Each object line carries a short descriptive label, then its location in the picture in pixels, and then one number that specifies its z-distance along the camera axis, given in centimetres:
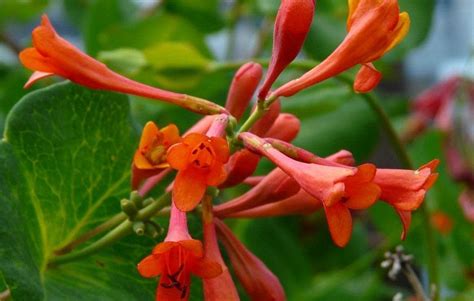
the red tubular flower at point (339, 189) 37
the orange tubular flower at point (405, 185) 38
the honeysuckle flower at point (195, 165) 38
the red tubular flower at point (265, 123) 41
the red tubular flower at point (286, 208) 41
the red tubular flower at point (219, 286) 39
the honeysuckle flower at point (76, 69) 39
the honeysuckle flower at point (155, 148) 39
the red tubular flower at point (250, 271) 41
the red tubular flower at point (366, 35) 39
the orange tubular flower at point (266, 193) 41
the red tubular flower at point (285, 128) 42
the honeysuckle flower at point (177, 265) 38
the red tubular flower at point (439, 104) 71
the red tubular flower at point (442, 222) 62
